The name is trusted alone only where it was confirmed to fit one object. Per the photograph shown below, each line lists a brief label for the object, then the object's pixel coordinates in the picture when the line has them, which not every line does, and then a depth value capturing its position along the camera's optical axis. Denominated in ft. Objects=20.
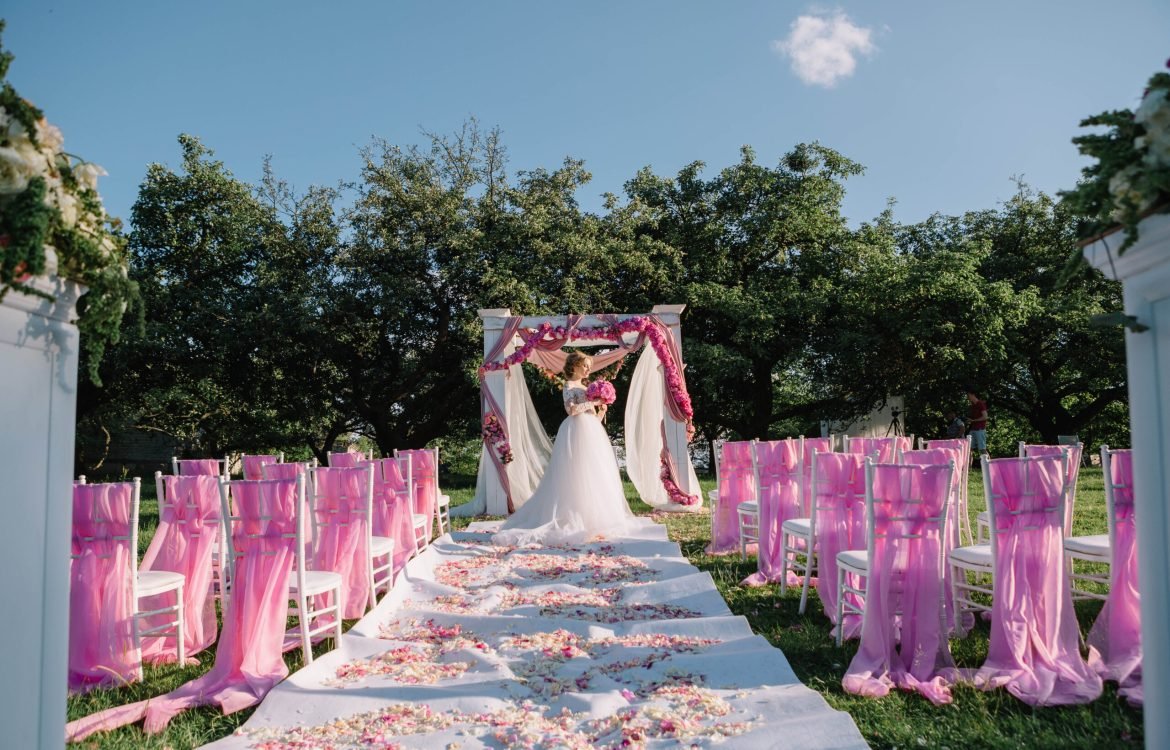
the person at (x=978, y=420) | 47.03
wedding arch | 33.19
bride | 24.89
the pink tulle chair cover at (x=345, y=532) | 16.57
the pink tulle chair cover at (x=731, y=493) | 22.29
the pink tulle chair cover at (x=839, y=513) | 15.02
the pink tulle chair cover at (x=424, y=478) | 24.36
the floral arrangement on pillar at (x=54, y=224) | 5.09
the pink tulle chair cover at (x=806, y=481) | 18.80
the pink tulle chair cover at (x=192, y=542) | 14.62
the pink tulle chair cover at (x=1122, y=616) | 10.75
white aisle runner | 9.59
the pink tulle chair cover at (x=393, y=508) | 20.30
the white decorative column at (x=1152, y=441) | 5.65
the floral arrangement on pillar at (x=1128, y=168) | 5.29
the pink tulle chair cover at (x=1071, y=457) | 15.11
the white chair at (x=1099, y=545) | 11.85
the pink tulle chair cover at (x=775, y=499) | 18.63
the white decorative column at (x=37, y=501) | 5.27
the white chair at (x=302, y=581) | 12.53
